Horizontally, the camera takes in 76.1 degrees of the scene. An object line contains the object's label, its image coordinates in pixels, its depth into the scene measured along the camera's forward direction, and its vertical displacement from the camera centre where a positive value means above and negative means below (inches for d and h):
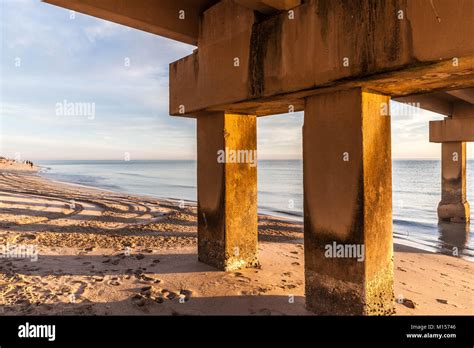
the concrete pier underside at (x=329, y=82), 119.3 +41.6
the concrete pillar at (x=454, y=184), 566.9 -30.2
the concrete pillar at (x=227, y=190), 222.1 -14.7
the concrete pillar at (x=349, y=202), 142.5 -16.2
